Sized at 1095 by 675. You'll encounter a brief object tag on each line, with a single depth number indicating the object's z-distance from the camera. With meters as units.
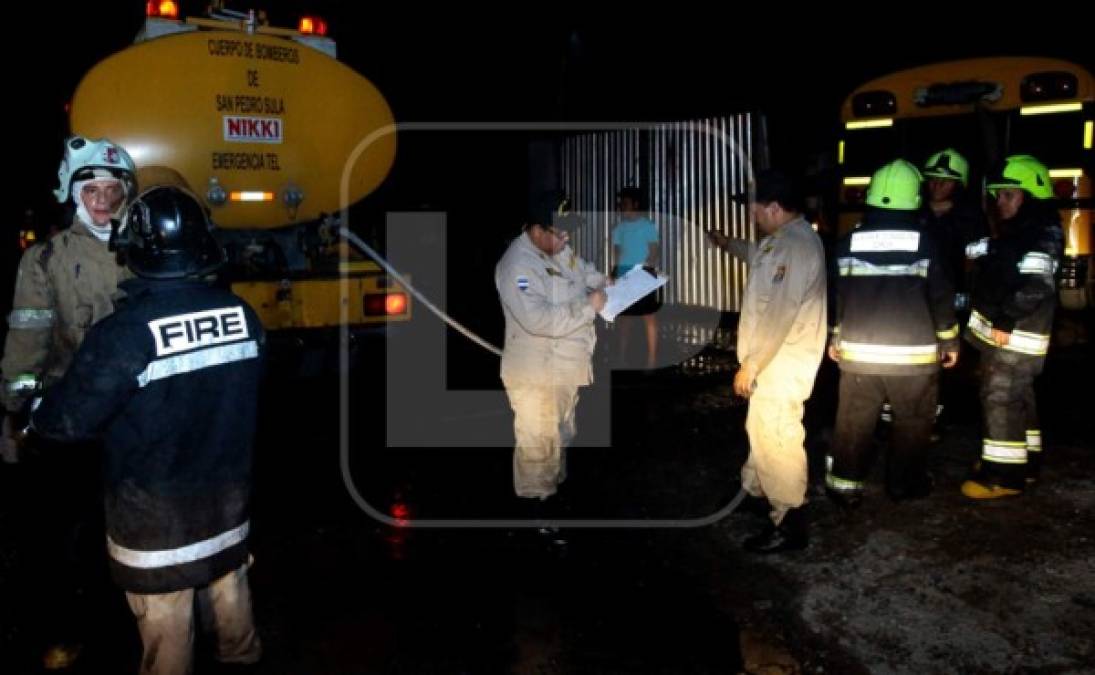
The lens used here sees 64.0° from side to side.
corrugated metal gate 10.41
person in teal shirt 8.02
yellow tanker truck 5.42
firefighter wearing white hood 3.52
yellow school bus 7.75
